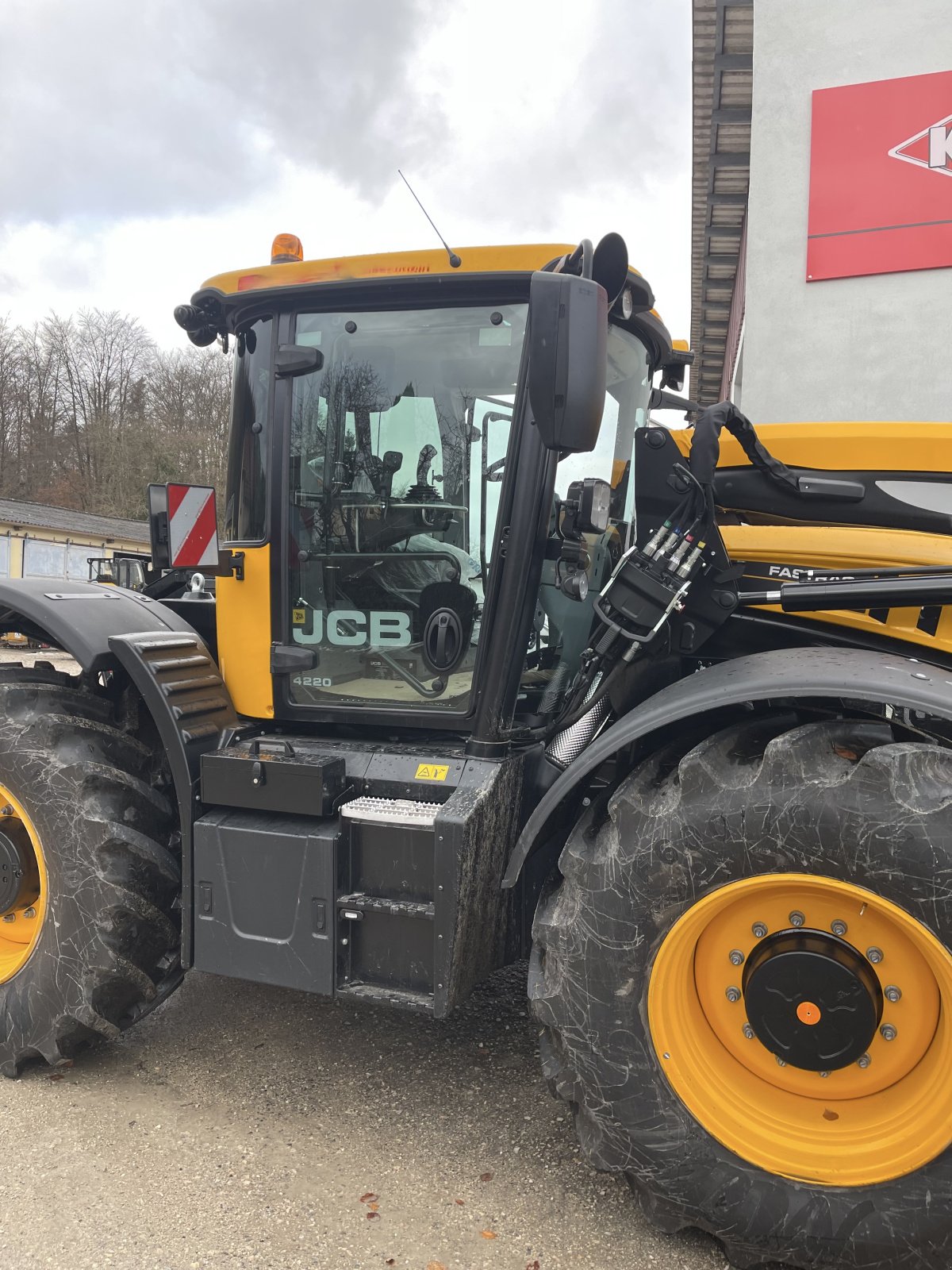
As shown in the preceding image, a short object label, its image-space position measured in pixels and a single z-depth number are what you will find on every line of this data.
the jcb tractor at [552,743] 2.05
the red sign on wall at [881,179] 6.32
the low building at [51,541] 29.22
